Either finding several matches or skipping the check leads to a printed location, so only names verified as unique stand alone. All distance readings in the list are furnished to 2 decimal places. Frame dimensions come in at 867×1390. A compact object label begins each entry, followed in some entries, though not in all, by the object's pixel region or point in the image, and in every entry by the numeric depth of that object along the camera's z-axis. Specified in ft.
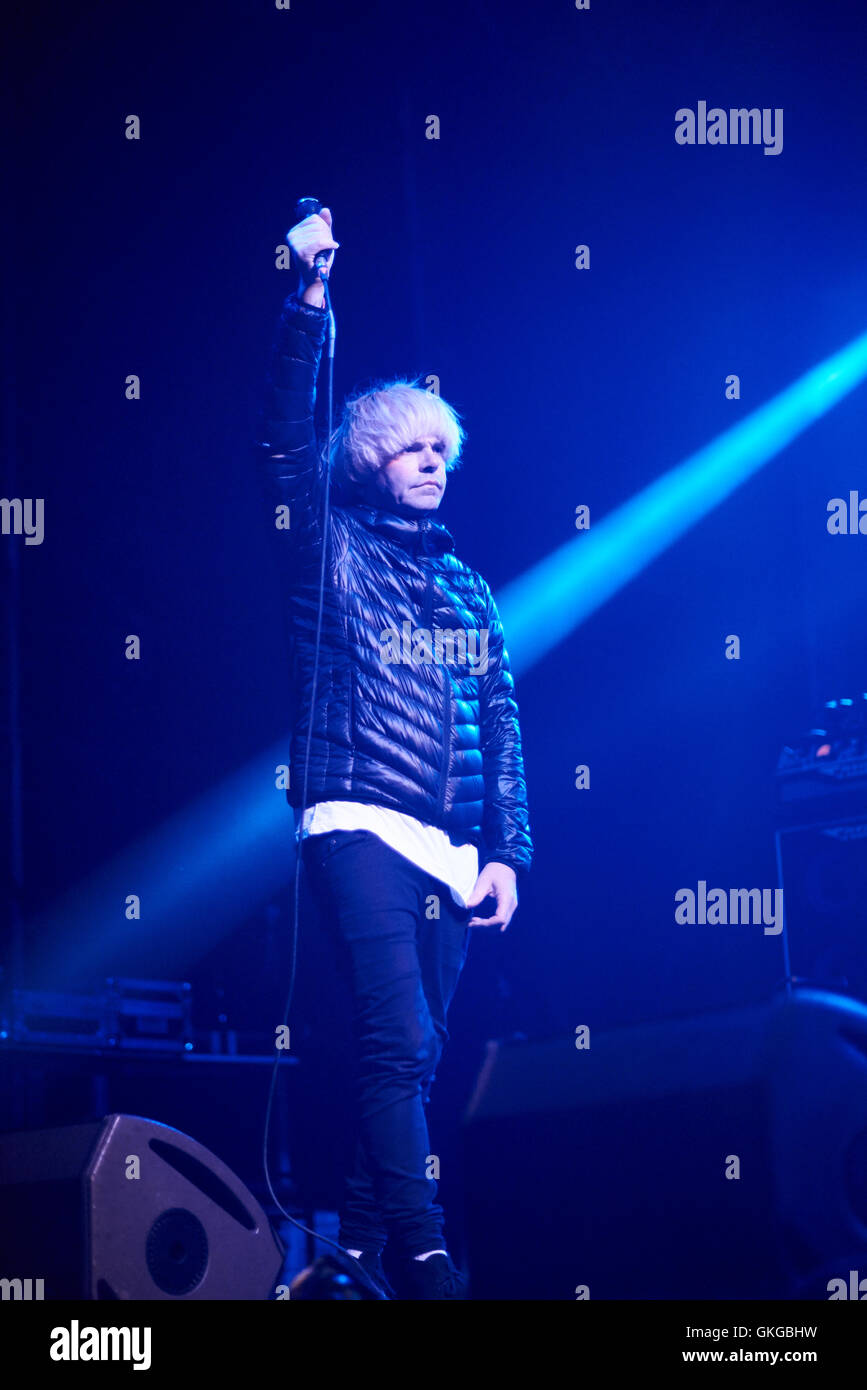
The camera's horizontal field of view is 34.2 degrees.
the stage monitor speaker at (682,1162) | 5.63
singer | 8.20
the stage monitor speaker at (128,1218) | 7.38
